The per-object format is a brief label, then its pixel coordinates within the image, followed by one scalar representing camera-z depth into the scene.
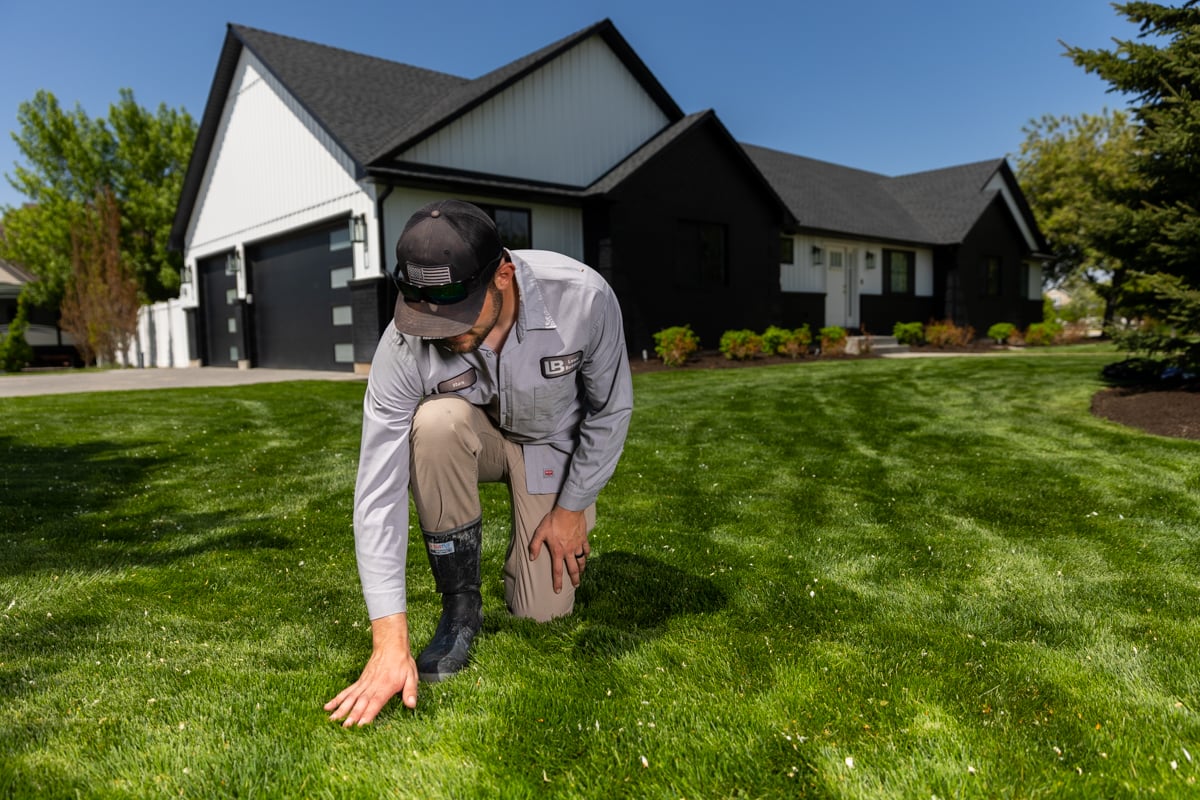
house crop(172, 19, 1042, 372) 14.96
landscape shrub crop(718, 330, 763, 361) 16.17
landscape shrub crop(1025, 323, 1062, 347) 24.03
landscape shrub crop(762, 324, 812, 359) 17.05
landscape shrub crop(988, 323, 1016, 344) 23.42
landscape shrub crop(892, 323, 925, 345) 21.58
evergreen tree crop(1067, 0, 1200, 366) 7.61
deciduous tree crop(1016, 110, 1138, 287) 31.59
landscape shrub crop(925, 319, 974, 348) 21.16
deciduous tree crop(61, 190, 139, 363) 22.27
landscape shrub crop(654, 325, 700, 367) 15.18
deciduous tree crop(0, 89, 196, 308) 27.34
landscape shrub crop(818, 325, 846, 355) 18.24
